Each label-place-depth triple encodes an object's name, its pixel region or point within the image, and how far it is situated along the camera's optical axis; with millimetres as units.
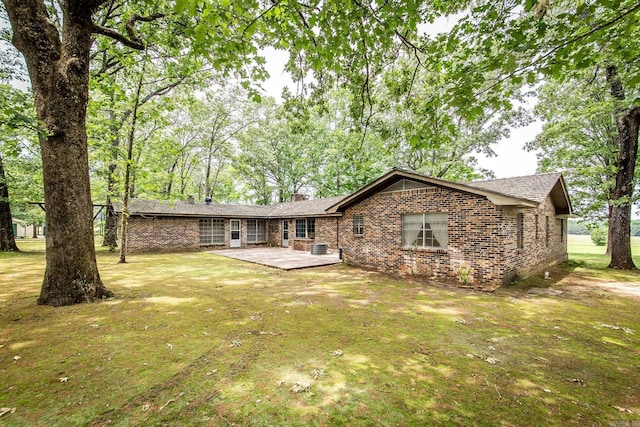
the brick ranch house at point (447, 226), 7969
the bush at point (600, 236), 25594
